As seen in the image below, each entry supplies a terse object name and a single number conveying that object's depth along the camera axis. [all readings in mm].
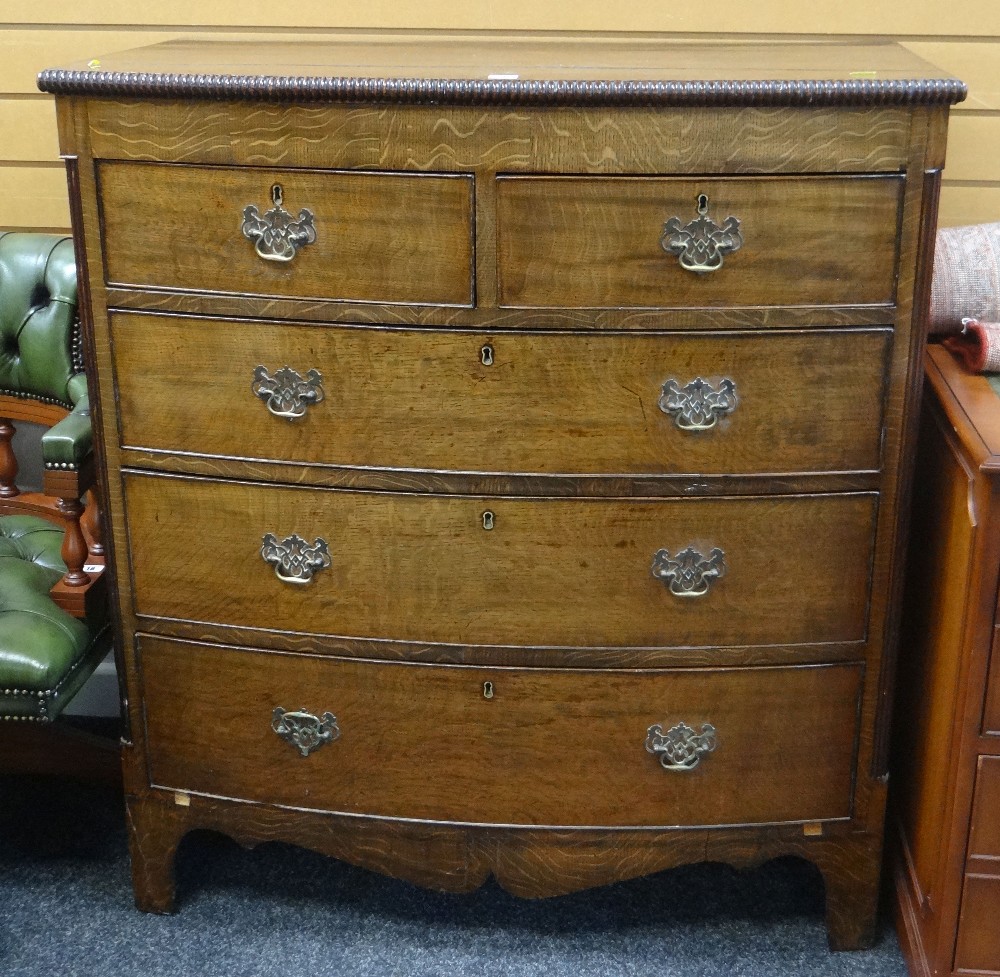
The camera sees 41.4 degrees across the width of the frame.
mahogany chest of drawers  2057
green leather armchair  2232
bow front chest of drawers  1939
